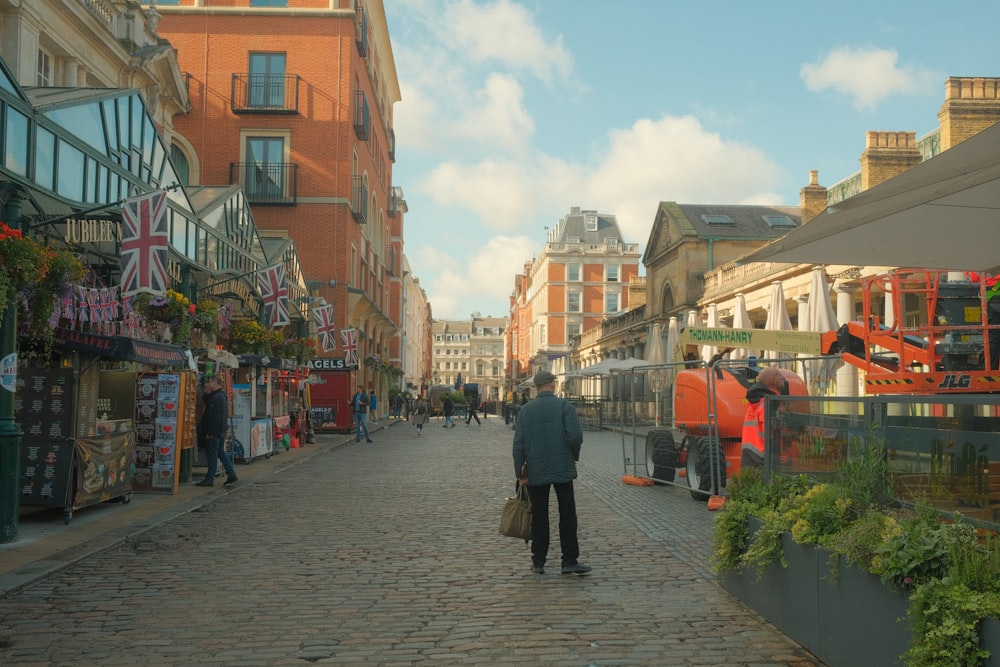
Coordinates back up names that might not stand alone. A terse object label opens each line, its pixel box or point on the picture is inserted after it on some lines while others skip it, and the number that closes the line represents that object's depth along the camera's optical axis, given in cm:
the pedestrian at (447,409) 4500
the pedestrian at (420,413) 3672
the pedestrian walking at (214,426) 1427
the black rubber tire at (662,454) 1416
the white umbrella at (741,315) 2833
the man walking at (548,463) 756
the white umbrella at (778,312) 2331
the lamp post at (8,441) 861
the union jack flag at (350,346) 3150
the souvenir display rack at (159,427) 1345
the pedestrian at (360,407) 2961
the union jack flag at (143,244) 1084
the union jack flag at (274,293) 1917
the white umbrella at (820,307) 2017
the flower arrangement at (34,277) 782
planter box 434
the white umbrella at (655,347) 3142
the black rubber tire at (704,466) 1223
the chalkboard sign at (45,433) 1024
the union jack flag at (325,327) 2652
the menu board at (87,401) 1065
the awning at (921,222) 518
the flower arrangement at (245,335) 1919
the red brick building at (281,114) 3575
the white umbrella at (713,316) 3475
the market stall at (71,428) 1026
